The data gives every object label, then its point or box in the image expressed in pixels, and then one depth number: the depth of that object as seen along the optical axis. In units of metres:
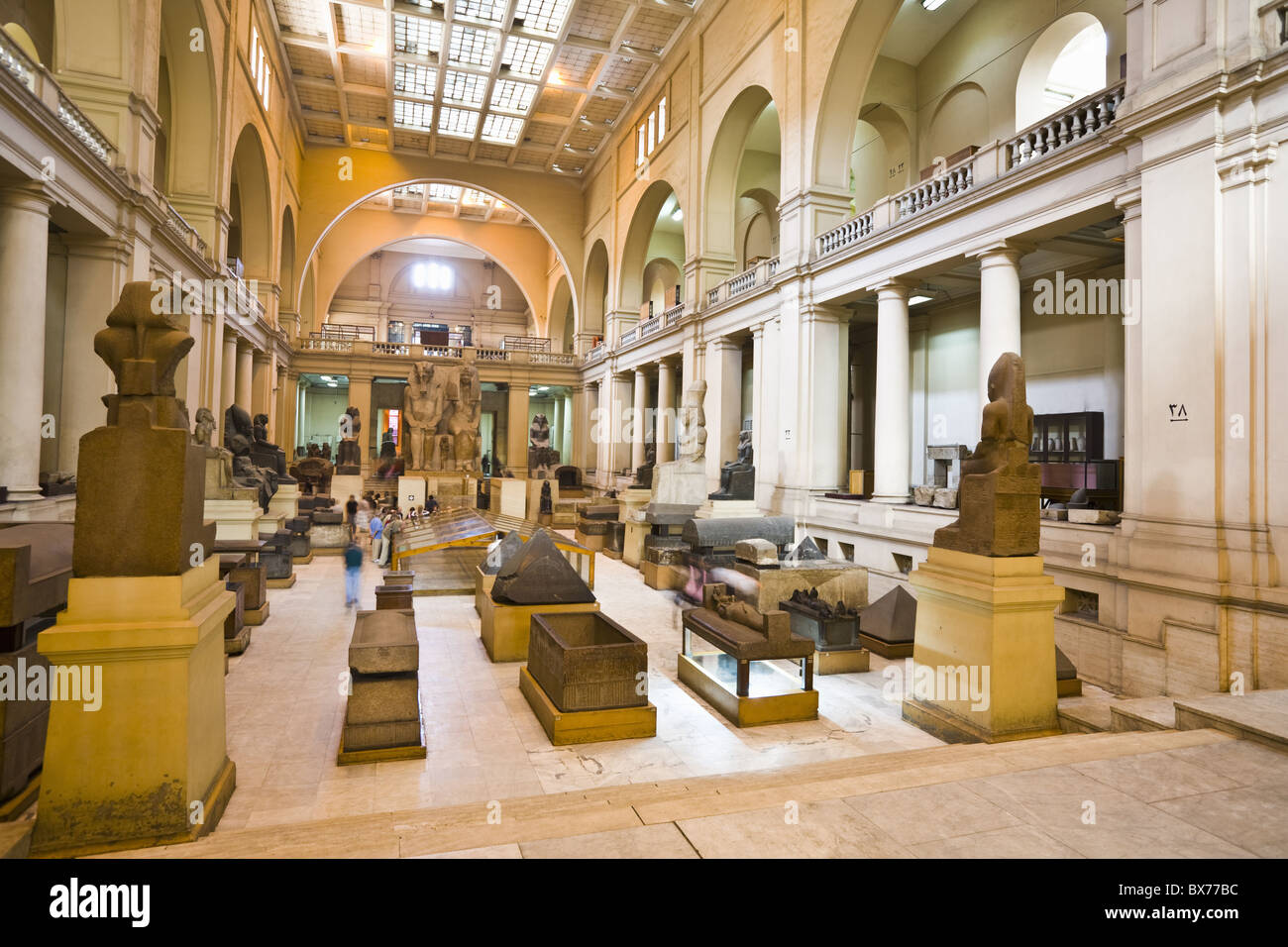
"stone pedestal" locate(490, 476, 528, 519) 16.48
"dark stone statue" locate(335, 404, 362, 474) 24.62
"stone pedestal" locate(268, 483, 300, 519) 14.84
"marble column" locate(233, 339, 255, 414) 20.19
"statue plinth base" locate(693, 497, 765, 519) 13.48
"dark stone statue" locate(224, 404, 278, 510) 12.47
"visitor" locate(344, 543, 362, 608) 10.69
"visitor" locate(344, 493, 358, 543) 14.31
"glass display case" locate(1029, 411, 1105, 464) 11.48
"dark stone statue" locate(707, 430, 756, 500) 15.73
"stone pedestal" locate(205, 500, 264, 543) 10.32
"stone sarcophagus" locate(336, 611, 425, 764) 4.63
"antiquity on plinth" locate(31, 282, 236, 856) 2.94
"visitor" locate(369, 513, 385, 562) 12.06
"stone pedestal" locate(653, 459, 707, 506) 14.02
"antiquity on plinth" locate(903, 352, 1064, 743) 4.77
